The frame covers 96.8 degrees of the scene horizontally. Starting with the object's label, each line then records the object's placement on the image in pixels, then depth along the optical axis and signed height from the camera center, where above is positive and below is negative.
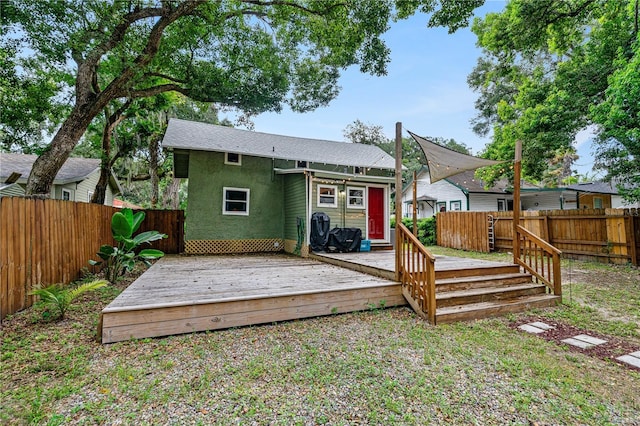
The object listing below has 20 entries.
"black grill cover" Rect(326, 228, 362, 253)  8.48 -0.62
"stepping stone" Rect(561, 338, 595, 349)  3.26 -1.49
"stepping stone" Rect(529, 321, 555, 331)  3.81 -1.48
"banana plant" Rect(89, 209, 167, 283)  4.98 -0.43
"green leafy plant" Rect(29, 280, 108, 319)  3.41 -0.90
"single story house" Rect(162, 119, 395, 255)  9.17 +0.87
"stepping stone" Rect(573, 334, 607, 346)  3.36 -1.49
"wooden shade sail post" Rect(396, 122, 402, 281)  4.46 +0.49
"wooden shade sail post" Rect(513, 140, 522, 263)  5.35 +0.28
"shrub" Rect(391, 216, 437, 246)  14.25 -0.64
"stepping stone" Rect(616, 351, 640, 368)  2.86 -1.48
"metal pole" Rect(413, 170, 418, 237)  6.63 +0.14
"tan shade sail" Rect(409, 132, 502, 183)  5.27 +1.16
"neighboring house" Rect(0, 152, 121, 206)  10.49 +1.90
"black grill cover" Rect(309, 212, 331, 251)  8.47 -0.34
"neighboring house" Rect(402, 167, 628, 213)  16.05 +1.23
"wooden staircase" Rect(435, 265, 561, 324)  4.17 -1.23
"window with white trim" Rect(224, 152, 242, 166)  9.80 +2.17
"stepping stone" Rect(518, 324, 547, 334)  3.70 -1.48
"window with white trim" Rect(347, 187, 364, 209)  9.50 +0.72
